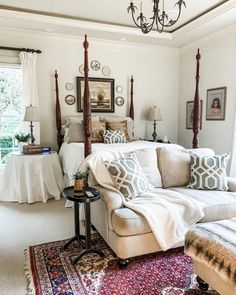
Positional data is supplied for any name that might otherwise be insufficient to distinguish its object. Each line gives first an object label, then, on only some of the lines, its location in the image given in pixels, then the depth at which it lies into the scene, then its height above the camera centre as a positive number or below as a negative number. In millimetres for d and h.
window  4410 +153
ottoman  1483 -864
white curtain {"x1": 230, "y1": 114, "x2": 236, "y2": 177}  4086 -757
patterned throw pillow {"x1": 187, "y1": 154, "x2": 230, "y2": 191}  2771 -633
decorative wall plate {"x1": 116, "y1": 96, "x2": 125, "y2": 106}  5184 +322
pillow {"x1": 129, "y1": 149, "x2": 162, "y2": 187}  2818 -555
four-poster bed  2949 -440
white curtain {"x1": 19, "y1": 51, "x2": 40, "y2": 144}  4328 +582
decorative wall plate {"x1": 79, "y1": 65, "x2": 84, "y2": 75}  4815 +908
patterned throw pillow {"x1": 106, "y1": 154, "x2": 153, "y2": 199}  2420 -600
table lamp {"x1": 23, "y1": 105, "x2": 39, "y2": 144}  3975 +26
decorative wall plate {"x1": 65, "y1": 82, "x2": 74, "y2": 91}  4757 +566
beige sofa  2098 -858
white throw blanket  2164 -837
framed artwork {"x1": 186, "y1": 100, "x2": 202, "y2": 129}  5312 +51
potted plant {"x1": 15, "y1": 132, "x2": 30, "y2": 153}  4199 -398
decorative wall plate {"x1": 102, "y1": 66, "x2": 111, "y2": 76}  4992 +900
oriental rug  1873 -1294
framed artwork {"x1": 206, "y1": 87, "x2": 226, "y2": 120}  4422 +234
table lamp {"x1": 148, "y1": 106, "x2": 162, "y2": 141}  5128 +25
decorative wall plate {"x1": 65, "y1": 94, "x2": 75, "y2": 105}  4777 +320
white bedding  3490 -513
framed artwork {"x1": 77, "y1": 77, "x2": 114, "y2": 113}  4844 +429
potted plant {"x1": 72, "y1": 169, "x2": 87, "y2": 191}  2322 -610
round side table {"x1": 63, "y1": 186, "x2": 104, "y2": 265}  2174 -719
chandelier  2560 +1076
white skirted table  3838 -984
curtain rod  4195 +1131
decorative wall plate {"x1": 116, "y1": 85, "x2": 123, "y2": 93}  5155 +566
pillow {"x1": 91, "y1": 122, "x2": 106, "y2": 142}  4367 -263
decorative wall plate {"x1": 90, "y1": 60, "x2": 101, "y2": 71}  4891 +998
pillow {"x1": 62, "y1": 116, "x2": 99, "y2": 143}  4191 -253
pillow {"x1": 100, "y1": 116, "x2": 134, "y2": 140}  4727 -93
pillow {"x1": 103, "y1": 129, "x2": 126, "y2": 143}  4250 -343
